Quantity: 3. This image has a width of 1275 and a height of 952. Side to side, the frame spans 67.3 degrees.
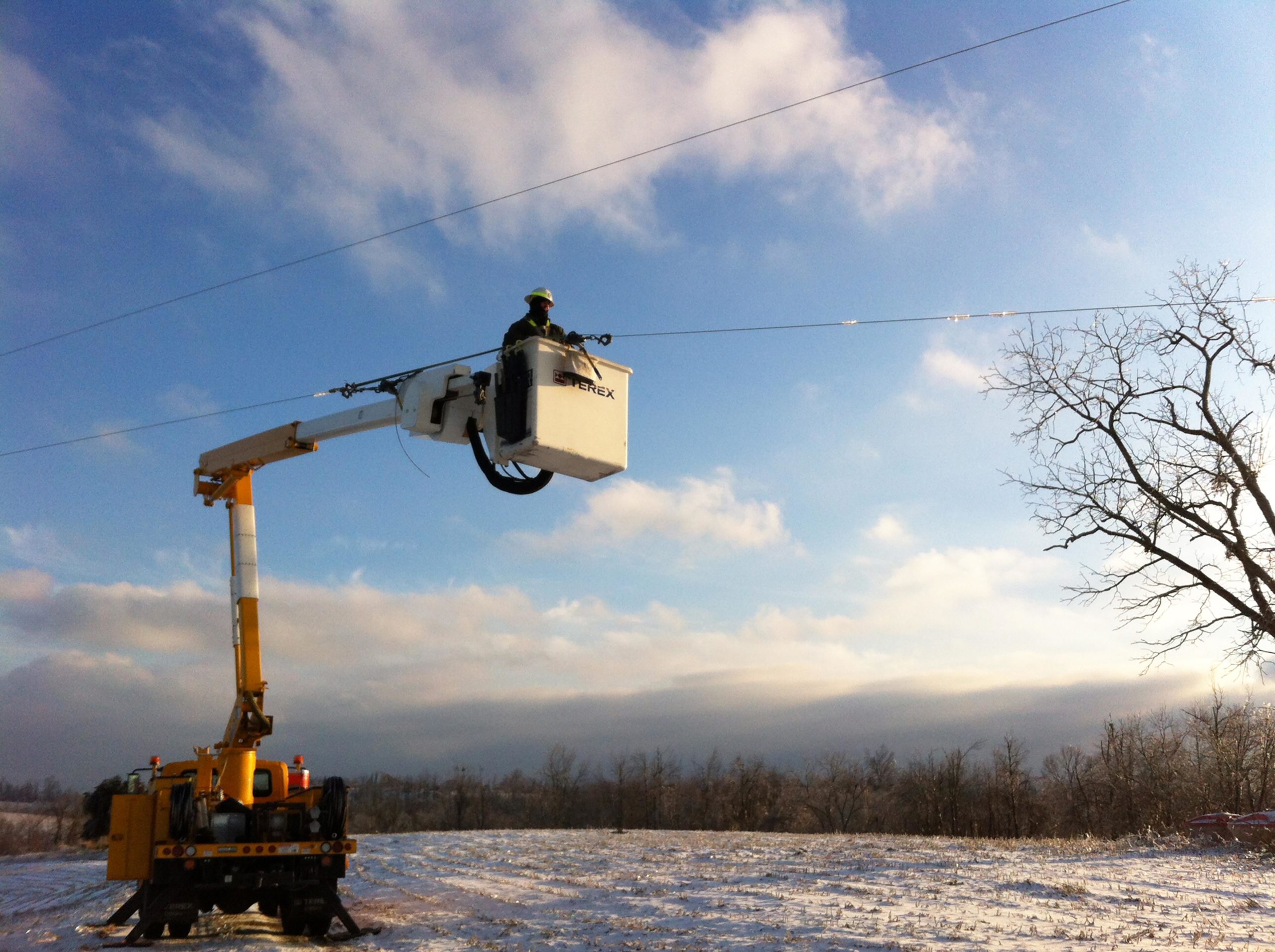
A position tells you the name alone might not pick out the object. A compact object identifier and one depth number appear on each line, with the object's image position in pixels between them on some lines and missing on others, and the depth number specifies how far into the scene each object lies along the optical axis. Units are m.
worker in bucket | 7.93
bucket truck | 7.68
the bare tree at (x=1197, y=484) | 17.91
